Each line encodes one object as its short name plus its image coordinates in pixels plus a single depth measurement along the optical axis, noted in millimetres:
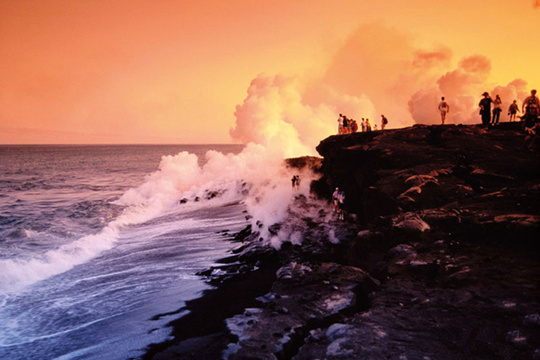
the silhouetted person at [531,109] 13641
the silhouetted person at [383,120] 24016
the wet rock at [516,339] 6074
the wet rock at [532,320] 6455
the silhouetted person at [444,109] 19422
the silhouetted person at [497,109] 18000
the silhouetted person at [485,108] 17495
